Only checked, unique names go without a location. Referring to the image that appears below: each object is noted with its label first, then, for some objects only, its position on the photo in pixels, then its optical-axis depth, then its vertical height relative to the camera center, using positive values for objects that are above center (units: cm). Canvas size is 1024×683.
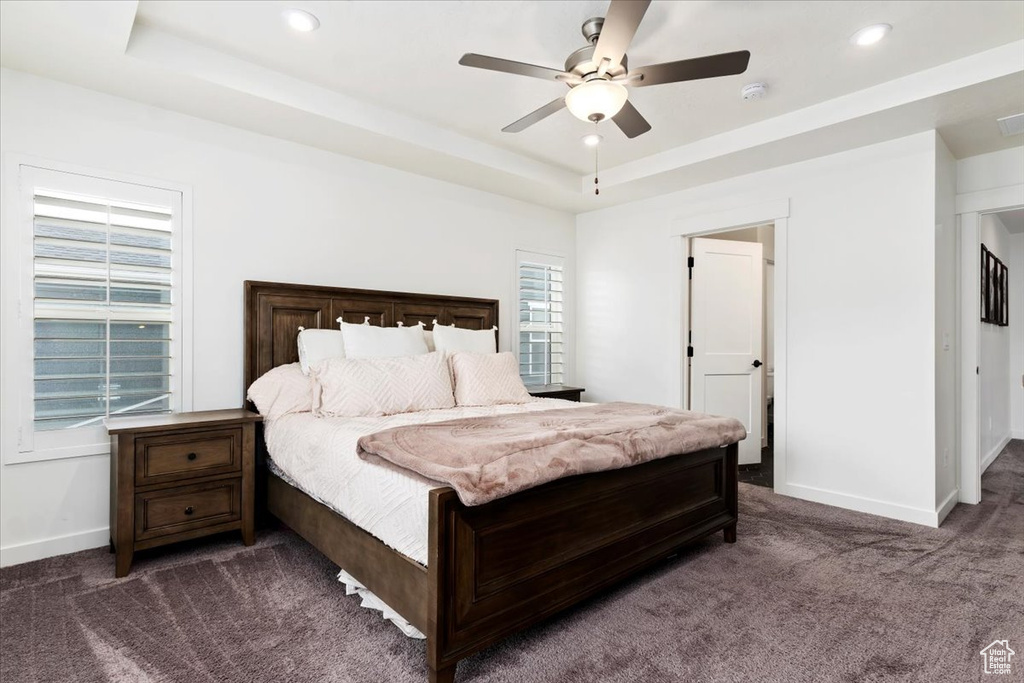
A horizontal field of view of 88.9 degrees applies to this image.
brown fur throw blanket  176 -42
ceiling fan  206 +115
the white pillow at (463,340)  390 +0
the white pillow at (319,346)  331 -4
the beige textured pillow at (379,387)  296 -28
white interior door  478 +8
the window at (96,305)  271 +19
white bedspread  181 -56
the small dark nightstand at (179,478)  253 -71
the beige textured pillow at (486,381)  353 -28
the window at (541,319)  509 +22
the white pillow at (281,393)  307 -32
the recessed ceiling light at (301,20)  242 +151
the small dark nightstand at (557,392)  447 -45
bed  170 -83
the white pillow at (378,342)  341 -1
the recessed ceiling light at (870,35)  249 +149
